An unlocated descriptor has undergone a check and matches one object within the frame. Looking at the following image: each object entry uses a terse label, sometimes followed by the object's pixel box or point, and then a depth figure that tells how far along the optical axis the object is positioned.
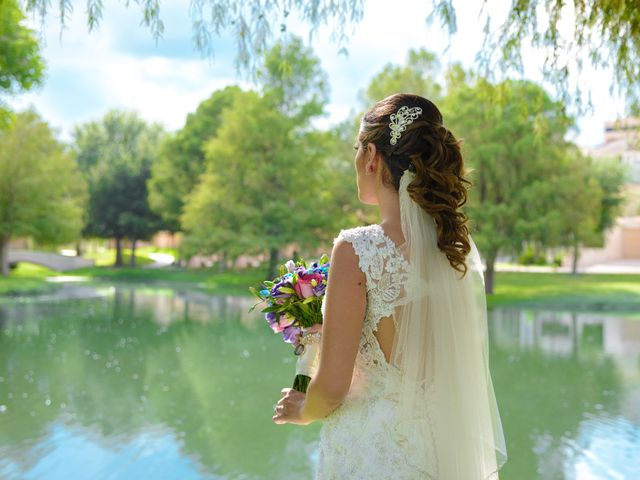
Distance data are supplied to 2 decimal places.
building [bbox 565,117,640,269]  37.69
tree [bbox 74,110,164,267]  35.31
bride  1.55
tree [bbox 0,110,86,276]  26.97
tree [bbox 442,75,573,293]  20.09
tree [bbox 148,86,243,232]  32.22
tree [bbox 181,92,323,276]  24.75
